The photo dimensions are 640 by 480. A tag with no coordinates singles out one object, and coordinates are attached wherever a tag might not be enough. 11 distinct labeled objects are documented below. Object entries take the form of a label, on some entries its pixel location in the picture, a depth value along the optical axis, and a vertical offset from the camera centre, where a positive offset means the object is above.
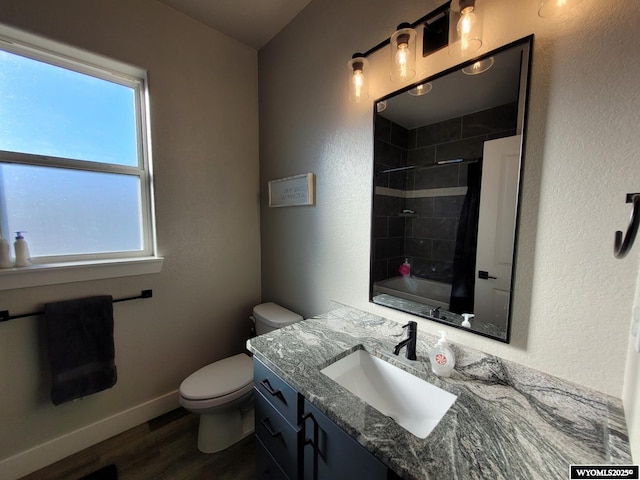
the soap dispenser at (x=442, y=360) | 0.89 -0.50
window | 1.32 +0.36
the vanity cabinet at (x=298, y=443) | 0.70 -0.74
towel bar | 1.24 -0.51
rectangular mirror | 0.90 +0.11
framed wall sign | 1.62 +0.19
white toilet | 1.40 -1.02
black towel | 1.34 -0.72
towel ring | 0.52 -0.02
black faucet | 1.00 -0.49
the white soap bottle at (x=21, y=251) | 1.28 -0.18
